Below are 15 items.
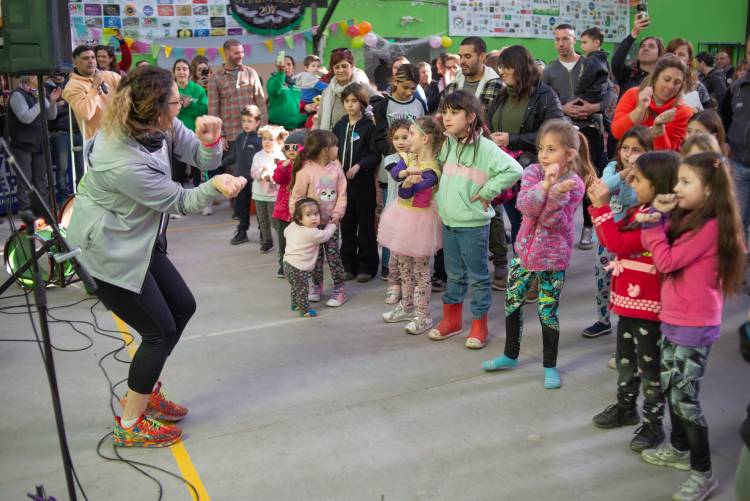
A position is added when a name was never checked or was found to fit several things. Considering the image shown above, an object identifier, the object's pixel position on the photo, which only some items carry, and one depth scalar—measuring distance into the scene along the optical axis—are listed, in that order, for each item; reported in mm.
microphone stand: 2408
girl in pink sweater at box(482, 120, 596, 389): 3629
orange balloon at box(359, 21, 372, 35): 12080
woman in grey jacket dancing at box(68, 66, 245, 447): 3000
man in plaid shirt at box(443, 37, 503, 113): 5277
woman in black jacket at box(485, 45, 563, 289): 4910
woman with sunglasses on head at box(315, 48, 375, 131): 5859
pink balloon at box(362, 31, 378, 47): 12125
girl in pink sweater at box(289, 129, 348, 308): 5227
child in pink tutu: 4543
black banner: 11625
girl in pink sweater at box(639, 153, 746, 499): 2656
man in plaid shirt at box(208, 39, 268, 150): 8148
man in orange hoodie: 5562
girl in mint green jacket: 4184
